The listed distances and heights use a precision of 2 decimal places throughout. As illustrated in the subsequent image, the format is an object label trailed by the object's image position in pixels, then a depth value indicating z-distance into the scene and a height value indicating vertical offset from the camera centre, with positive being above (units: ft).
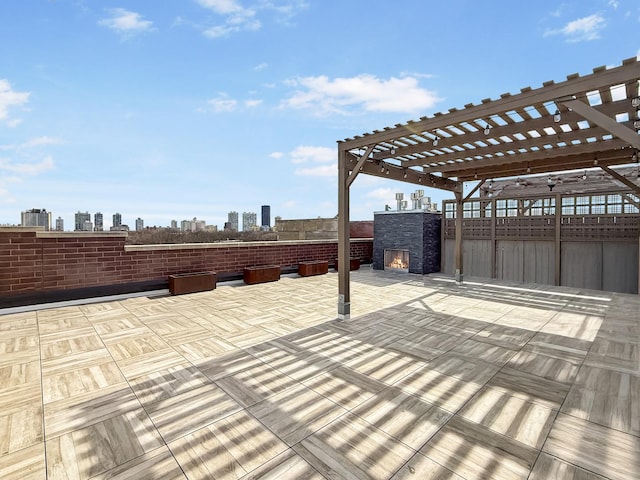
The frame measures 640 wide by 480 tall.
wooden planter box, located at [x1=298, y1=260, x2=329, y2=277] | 30.89 -4.09
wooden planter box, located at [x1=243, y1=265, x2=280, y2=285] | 26.55 -4.04
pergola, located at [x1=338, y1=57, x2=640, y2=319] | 9.94 +4.85
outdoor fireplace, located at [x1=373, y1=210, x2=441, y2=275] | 32.35 -1.31
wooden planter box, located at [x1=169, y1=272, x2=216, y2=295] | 22.33 -4.05
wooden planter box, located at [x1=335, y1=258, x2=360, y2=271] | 35.50 -4.17
